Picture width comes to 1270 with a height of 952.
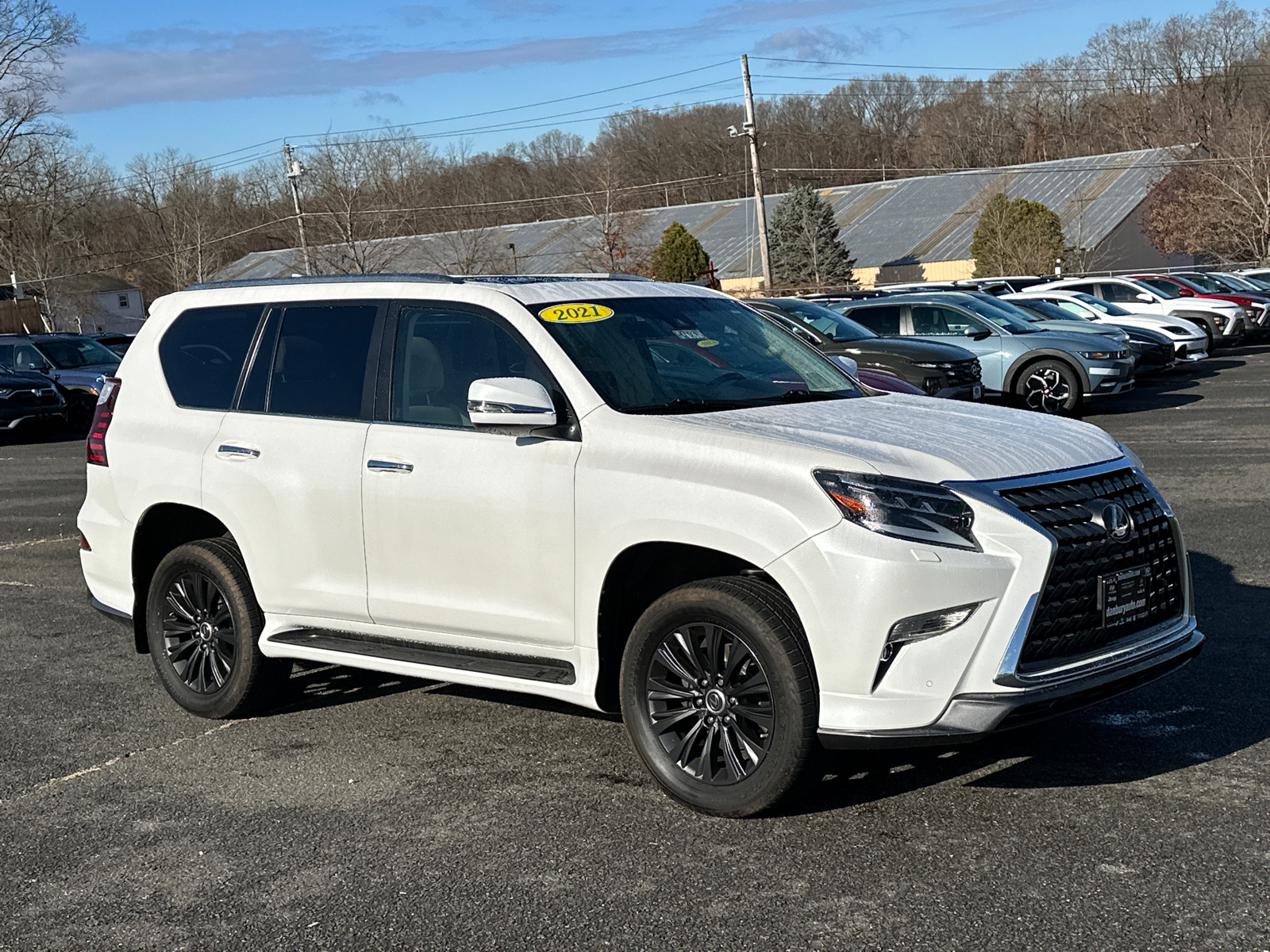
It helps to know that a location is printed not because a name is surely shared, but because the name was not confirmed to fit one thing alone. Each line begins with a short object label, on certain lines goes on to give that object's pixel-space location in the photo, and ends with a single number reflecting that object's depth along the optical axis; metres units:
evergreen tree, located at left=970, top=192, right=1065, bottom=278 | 53.31
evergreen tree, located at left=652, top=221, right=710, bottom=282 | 61.09
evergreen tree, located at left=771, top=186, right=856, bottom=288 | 64.69
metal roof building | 61.12
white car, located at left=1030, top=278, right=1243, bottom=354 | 28.88
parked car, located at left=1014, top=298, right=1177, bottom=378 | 21.89
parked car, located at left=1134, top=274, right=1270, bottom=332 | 30.53
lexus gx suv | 4.16
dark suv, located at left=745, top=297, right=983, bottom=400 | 16.55
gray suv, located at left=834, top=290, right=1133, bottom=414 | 18.11
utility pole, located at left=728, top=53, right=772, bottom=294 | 39.94
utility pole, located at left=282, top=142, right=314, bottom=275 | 55.19
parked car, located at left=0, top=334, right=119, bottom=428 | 24.27
